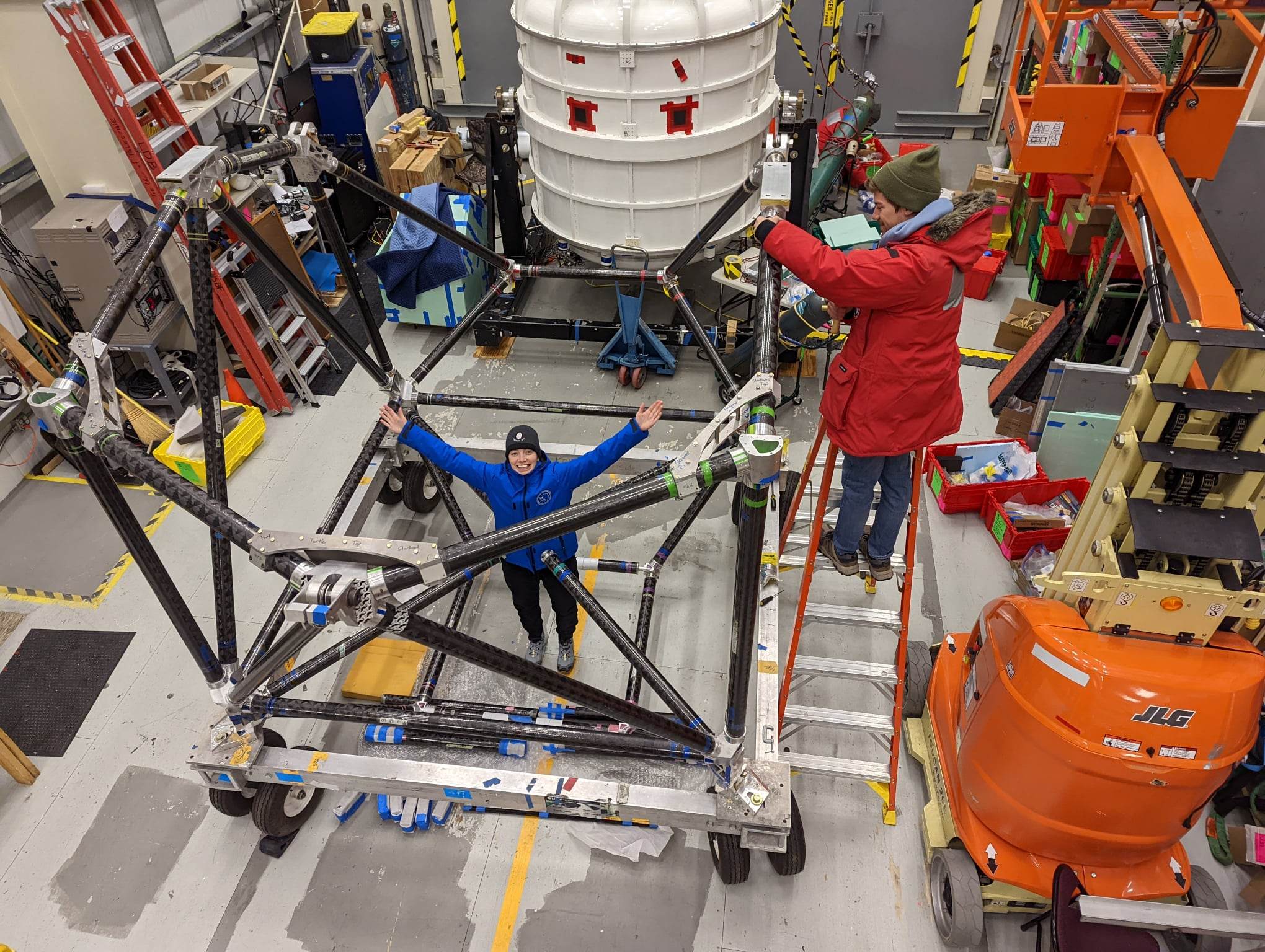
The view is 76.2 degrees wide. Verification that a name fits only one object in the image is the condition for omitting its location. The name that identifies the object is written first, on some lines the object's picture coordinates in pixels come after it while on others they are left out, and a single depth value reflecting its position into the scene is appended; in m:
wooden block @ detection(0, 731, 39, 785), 4.32
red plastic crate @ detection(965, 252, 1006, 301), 7.80
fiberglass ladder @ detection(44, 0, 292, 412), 5.29
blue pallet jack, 6.98
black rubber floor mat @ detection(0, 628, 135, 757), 4.75
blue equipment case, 8.78
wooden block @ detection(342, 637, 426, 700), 4.75
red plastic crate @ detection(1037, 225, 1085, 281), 7.18
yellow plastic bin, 6.09
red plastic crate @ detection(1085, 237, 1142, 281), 6.02
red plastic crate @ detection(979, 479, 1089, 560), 5.38
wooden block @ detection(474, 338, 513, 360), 7.62
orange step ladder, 4.01
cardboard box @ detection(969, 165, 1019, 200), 8.52
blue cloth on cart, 7.14
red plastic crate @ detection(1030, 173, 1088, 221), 5.37
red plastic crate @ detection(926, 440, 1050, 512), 5.70
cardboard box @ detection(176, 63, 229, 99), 7.25
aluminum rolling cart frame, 2.47
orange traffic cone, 6.74
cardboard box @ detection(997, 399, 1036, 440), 6.37
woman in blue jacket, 3.74
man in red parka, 2.90
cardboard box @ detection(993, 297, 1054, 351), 7.22
